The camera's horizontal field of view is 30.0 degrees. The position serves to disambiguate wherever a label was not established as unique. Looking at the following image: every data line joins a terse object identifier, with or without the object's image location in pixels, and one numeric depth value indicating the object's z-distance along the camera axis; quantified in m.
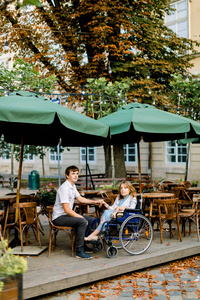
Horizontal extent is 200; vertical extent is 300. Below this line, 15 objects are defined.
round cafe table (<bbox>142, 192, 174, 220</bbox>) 7.17
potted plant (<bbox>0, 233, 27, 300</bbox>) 2.88
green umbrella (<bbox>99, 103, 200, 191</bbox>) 7.02
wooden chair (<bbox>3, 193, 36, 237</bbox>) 6.58
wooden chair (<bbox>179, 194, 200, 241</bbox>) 7.15
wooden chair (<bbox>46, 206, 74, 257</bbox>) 5.89
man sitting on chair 5.83
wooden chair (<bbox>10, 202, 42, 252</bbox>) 6.13
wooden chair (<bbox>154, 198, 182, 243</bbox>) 6.74
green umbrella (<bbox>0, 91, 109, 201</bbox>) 5.50
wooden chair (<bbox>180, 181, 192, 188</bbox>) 11.29
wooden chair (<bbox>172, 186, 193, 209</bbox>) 8.77
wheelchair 5.92
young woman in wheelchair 6.07
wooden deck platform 4.72
